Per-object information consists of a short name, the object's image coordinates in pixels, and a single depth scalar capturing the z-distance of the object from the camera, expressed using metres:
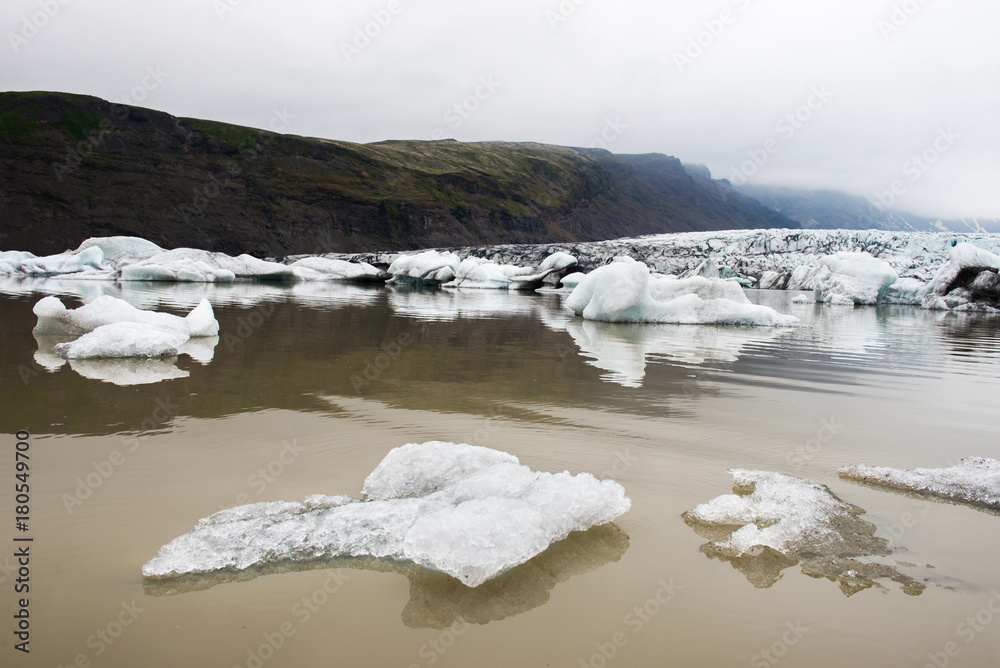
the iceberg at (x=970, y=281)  18.39
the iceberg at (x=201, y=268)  21.92
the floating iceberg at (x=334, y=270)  28.05
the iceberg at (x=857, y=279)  20.39
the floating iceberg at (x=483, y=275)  25.83
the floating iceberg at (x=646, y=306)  10.84
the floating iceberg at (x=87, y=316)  6.63
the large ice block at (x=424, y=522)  1.94
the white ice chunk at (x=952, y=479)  2.66
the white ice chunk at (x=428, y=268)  27.00
